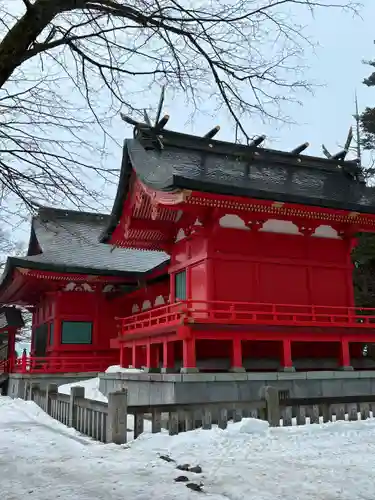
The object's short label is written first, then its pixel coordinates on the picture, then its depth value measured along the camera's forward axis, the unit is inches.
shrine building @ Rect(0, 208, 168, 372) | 785.6
